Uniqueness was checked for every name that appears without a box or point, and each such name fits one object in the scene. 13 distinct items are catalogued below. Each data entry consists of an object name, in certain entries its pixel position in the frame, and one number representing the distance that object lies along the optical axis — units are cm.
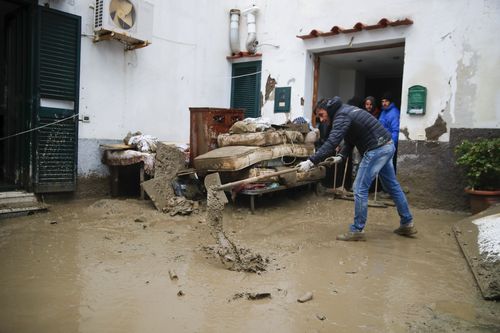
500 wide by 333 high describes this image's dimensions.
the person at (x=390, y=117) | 659
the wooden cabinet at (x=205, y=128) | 637
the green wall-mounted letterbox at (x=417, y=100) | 617
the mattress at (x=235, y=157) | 553
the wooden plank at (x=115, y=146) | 631
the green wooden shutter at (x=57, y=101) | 568
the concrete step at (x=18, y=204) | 514
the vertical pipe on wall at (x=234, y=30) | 852
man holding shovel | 448
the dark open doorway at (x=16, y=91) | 564
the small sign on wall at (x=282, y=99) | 782
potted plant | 519
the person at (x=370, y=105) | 693
